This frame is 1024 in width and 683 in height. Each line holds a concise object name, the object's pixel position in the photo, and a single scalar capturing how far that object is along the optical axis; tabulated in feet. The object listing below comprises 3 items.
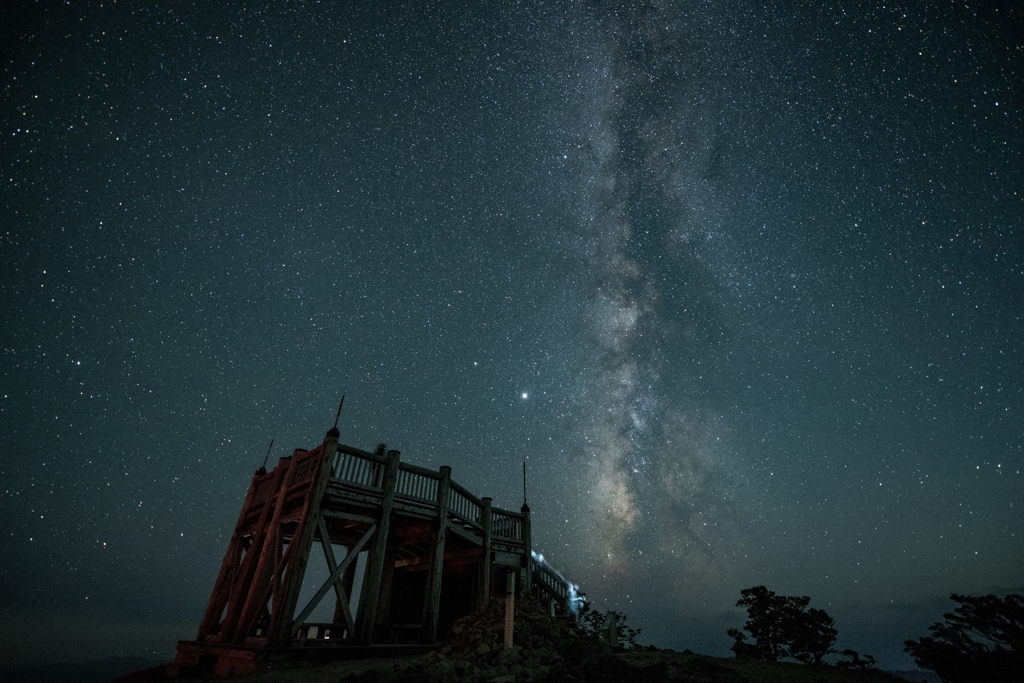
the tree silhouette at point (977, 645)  60.90
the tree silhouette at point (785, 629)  68.69
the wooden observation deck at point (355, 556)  36.76
